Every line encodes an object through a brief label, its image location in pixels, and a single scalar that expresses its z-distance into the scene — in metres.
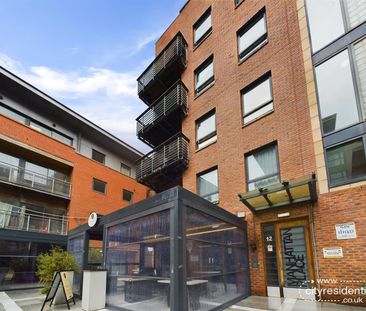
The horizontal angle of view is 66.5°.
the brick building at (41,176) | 15.84
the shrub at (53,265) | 9.80
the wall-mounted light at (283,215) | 8.50
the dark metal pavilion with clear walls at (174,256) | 5.64
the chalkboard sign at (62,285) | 8.30
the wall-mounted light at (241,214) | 9.80
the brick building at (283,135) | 7.38
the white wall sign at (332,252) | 7.12
